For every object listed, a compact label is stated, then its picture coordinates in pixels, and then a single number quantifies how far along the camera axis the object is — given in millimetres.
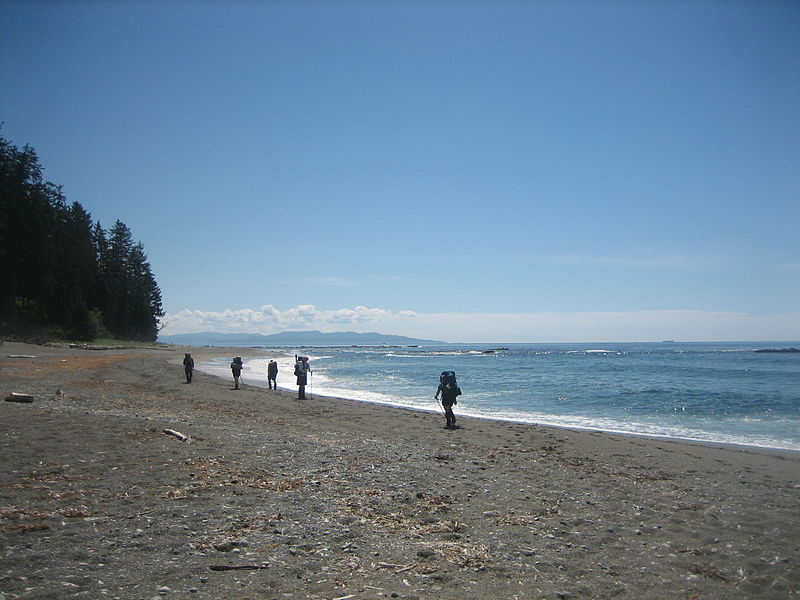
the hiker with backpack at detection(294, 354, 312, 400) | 23175
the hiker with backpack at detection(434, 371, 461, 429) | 15867
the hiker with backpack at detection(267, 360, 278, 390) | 27881
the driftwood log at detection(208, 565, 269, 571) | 4887
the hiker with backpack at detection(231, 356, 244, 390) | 25000
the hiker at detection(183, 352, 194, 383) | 26070
